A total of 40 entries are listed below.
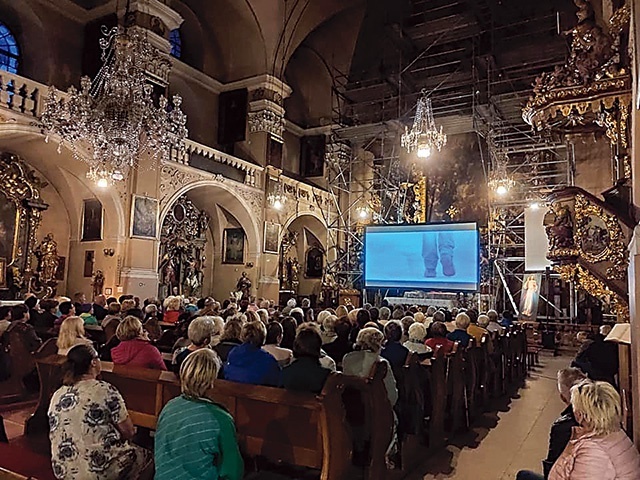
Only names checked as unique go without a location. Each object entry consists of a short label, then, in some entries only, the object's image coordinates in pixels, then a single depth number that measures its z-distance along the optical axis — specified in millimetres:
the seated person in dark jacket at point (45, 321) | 6472
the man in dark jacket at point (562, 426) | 3053
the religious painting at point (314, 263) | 20125
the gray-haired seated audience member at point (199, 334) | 4055
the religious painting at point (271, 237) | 15695
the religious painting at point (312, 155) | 20362
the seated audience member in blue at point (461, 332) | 5977
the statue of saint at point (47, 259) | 11852
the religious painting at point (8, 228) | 11156
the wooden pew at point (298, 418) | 2787
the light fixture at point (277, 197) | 15378
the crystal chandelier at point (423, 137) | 11344
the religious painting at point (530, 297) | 12633
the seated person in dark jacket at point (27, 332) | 5477
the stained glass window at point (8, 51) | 12438
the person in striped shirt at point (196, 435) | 2145
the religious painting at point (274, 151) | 15999
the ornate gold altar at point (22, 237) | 11133
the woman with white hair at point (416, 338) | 5185
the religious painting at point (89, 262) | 11758
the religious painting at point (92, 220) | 11641
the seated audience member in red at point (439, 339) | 5494
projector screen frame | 13109
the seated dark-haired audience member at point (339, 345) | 5355
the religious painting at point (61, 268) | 12109
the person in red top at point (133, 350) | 4012
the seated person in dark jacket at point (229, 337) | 4145
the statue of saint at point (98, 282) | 11430
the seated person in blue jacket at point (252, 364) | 3477
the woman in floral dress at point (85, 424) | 2434
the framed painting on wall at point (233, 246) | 16047
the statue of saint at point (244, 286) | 15312
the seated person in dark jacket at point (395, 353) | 4301
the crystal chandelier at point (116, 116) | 8520
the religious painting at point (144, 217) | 11289
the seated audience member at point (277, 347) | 4246
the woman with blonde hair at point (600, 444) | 2213
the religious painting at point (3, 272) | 11062
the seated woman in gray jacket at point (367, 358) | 3861
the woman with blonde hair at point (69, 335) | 4285
